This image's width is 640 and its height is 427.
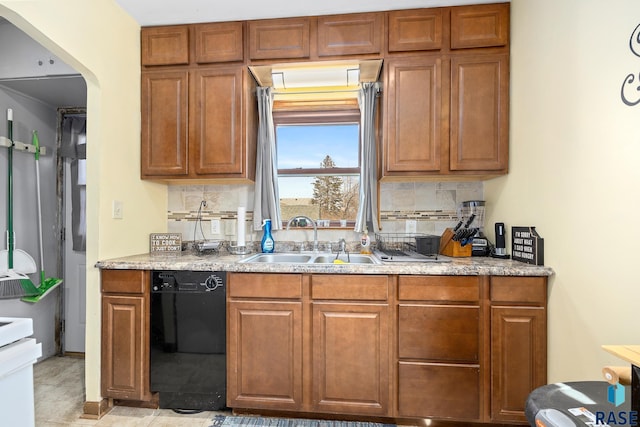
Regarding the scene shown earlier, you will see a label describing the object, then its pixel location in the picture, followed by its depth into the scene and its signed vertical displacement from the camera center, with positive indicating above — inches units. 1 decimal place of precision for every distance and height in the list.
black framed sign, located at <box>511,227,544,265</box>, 63.9 -9.0
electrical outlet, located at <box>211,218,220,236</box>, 95.7 -6.7
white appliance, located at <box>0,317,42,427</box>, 37.9 -23.0
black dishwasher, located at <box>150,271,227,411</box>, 67.5 -31.8
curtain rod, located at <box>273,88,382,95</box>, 95.3 +39.5
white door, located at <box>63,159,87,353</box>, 102.3 -30.1
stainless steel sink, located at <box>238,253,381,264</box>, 81.0 -15.2
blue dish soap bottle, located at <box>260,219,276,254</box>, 90.0 -10.6
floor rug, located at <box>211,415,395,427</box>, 65.8 -50.9
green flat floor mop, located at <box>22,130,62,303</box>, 92.0 -16.1
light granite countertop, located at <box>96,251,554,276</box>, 62.0 -13.8
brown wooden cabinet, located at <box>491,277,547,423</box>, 61.5 -29.3
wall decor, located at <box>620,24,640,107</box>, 41.9 +19.0
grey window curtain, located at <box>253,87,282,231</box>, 90.9 +12.3
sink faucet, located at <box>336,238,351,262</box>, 90.5 -12.5
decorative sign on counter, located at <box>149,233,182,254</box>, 87.3 -11.3
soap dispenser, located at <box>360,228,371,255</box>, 89.4 -11.3
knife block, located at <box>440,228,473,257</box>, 78.9 -11.1
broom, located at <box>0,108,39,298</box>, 85.3 -17.6
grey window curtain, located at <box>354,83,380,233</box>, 89.6 +12.9
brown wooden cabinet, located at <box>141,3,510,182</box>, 75.6 +34.7
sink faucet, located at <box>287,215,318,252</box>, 90.2 -6.7
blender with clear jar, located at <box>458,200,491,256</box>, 79.0 -3.7
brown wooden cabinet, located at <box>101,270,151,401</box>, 69.0 -31.9
